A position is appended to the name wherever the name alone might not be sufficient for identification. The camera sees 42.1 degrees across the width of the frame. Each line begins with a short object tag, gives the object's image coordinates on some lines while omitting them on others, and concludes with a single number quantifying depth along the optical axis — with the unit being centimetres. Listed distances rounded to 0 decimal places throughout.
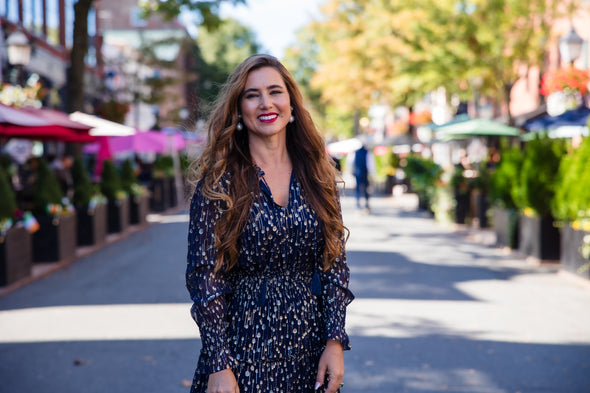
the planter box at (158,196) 2420
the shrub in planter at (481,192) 1691
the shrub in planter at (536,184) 1206
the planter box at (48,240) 1174
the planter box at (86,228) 1407
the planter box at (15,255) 945
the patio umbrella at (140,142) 2467
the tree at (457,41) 2045
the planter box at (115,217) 1650
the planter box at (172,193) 2609
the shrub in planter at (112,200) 1652
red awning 1218
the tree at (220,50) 6994
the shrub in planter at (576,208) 988
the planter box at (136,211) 1859
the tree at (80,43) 1872
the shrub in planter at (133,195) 1861
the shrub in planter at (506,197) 1296
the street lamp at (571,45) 1675
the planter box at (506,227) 1286
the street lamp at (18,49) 1575
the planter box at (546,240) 1160
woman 253
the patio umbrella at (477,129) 1962
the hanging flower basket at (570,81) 1805
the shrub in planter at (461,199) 1814
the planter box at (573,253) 975
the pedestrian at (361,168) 2180
